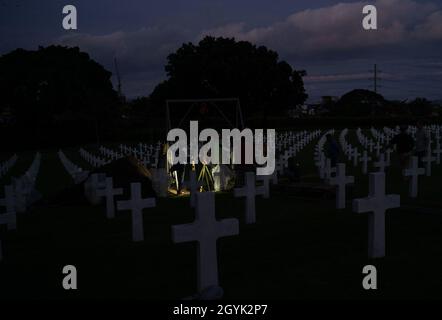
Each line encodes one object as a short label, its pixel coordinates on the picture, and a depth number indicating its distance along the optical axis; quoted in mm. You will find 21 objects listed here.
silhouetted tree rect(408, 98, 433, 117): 85731
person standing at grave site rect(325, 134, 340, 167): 16422
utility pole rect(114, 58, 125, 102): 59897
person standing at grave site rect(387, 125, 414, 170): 15539
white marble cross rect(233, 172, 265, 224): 9852
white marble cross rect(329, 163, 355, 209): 10578
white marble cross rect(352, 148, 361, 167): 20562
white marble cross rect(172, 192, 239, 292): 5613
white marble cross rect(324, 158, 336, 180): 14664
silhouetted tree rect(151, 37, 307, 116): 46656
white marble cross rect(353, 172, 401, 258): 6977
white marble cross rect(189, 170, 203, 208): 12552
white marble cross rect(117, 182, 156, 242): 8555
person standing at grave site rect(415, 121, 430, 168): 15445
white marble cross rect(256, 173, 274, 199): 12516
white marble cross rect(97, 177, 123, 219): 10820
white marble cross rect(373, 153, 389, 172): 15383
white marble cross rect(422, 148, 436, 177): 15548
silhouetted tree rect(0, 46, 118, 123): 46522
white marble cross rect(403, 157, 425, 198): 12025
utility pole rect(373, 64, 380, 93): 78188
